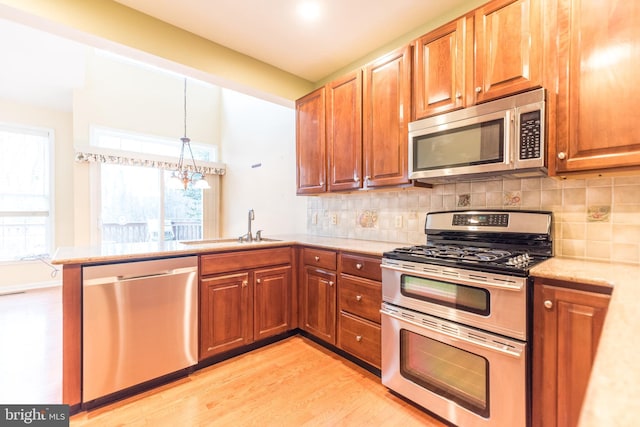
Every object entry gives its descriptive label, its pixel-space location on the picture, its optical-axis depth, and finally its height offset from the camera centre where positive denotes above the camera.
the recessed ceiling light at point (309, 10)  2.07 +1.49
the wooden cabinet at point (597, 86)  1.31 +0.60
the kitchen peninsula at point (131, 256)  1.67 -0.30
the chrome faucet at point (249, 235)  3.05 -0.24
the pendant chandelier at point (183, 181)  3.50 +0.38
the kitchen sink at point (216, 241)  2.54 -0.28
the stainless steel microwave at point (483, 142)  1.54 +0.43
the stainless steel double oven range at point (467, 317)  1.37 -0.57
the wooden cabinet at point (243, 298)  2.20 -0.71
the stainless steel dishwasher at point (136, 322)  1.74 -0.71
